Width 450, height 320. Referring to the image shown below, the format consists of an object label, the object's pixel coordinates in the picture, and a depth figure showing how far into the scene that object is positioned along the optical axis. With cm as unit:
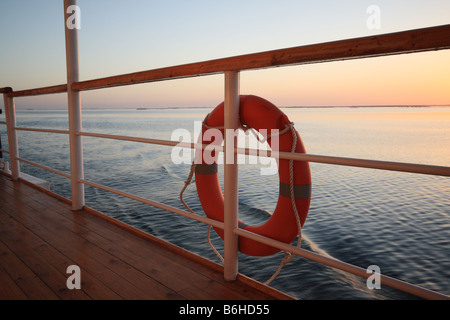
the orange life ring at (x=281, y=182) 105
